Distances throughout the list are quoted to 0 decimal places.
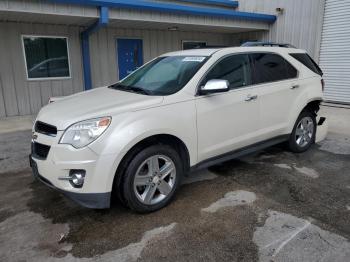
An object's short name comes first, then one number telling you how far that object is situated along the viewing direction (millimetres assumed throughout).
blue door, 10984
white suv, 2996
